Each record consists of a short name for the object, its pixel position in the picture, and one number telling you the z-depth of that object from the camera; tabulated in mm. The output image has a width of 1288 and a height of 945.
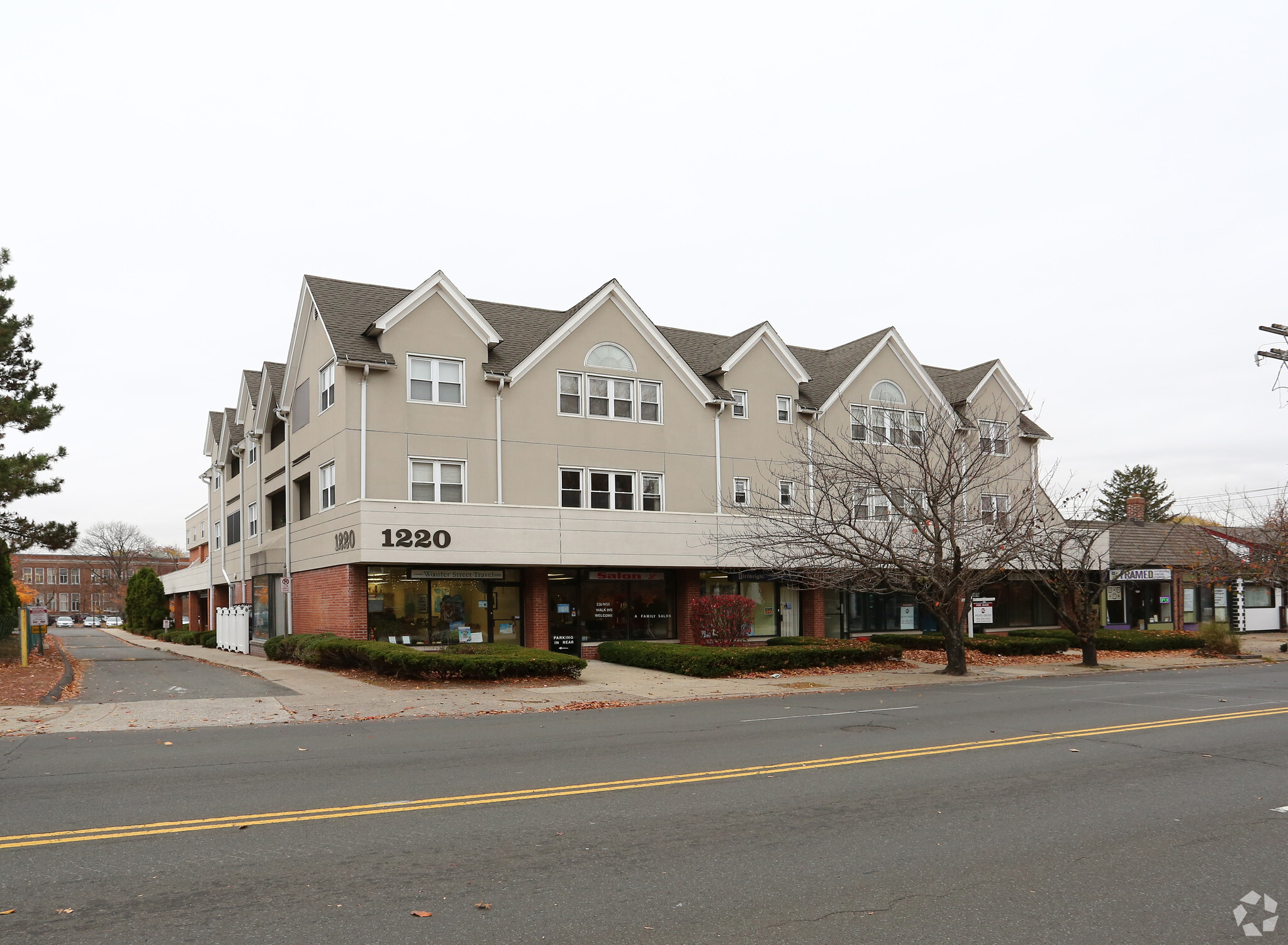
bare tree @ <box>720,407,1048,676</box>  22906
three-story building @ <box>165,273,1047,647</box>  26250
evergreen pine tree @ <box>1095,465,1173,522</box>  83750
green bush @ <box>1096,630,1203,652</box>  31156
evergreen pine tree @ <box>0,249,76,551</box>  25469
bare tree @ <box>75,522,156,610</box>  116312
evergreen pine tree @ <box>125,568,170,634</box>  60219
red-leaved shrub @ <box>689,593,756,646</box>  26031
